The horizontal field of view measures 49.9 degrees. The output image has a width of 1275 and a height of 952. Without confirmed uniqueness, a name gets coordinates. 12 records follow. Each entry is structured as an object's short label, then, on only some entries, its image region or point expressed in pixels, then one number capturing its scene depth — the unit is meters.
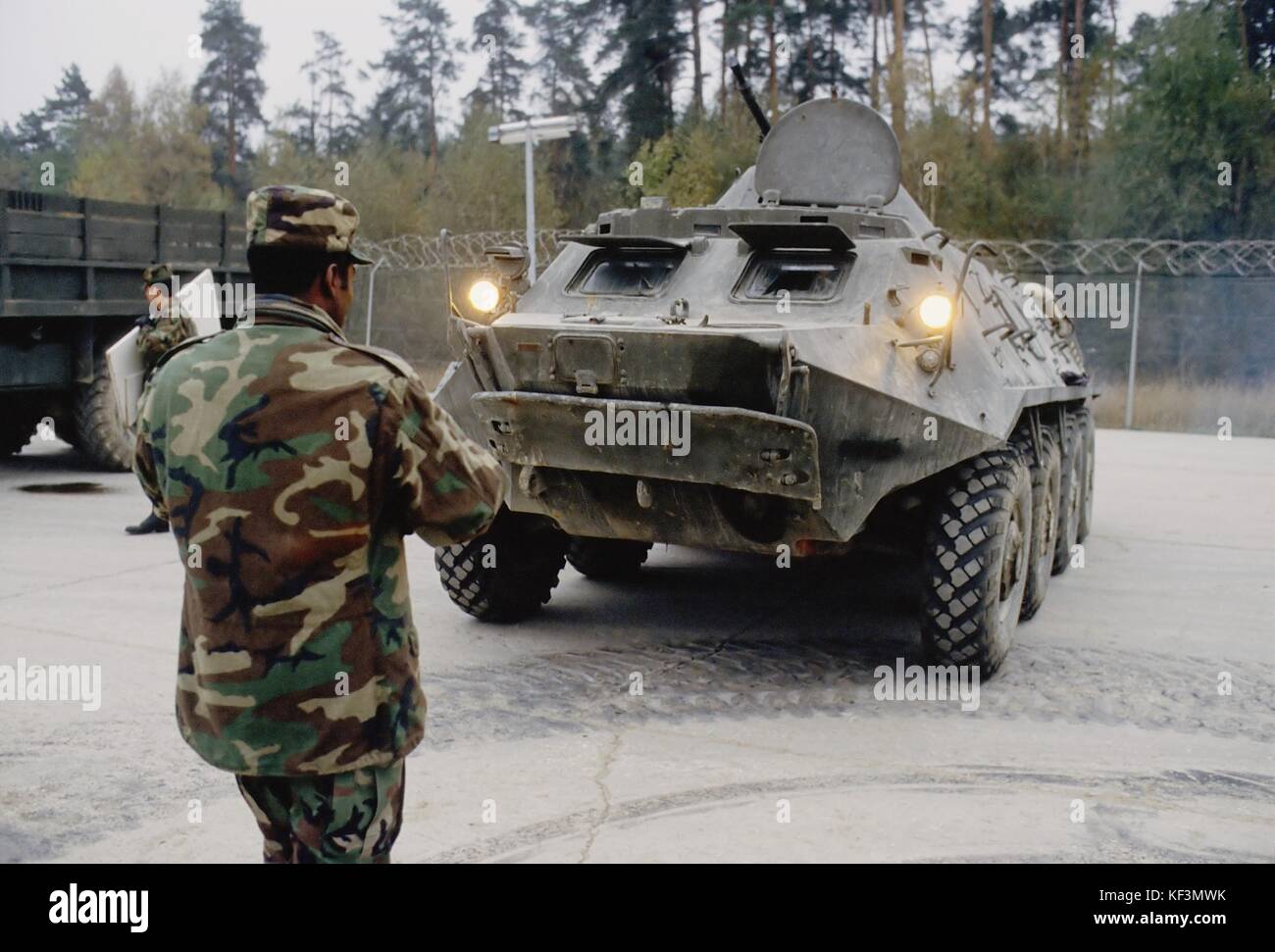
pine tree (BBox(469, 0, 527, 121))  33.91
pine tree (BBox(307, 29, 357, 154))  40.03
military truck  10.38
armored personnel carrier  5.05
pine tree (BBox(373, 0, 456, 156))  36.69
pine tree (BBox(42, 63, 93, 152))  50.56
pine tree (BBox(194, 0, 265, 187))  41.06
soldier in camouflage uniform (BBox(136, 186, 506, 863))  2.51
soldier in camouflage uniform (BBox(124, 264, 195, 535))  8.36
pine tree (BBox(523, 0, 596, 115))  32.72
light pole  14.66
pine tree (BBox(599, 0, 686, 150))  26.62
